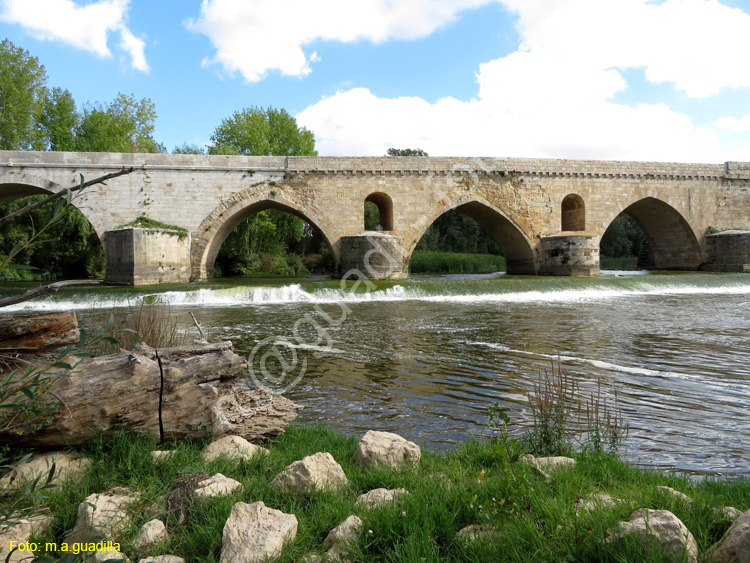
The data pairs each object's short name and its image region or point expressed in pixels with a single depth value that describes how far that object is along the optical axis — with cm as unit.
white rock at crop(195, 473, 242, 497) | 265
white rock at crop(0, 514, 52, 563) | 219
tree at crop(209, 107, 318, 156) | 3331
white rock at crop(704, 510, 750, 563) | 192
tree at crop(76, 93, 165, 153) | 3203
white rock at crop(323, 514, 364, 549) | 230
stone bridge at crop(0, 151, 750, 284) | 2045
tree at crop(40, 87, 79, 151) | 3281
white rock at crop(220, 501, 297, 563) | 219
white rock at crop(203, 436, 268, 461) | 317
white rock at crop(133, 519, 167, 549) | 231
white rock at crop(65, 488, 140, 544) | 232
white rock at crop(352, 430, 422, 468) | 322
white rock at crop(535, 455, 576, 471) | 312
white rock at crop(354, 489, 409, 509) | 260
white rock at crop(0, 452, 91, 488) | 276
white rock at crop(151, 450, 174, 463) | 296
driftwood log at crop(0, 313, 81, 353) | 283
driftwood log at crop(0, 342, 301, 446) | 302
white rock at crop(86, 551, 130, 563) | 216
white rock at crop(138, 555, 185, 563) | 215
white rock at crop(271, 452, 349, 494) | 278
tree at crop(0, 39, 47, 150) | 2905
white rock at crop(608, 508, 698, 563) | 201
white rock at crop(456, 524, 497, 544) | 227
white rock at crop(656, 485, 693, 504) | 255
